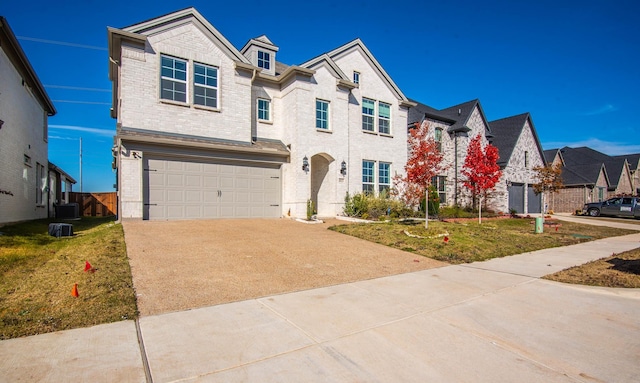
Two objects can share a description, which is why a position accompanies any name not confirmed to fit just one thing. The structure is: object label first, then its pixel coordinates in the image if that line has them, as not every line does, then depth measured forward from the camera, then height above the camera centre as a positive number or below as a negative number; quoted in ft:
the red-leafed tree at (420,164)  41.50 +3.47
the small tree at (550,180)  69.21 +2.62
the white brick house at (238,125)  42.32 +10.00
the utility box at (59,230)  34.65 -3.99
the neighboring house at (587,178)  105.81 +5.05
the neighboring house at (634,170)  127.03 +8.83
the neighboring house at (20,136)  41.06 +7.87
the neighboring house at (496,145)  78.79 +11.23
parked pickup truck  81.82 -3.59
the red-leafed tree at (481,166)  57.98 +4.55
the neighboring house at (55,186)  68.59 +0.99
